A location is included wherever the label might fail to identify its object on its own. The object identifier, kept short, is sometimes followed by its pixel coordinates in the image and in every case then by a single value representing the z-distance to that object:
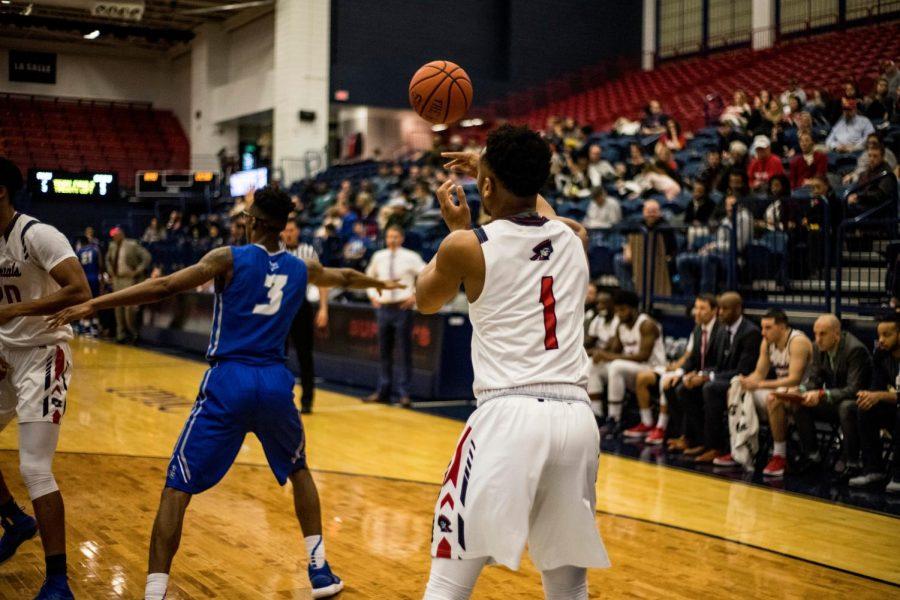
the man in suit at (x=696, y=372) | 8.27
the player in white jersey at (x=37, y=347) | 4.19
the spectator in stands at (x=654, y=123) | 16.51
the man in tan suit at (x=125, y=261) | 16.66
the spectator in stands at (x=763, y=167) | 10.94
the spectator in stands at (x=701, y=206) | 10.17
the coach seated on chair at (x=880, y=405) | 6.91
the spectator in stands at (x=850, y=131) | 12.26
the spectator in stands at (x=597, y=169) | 14.66
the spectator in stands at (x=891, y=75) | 13.38
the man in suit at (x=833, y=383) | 7.13
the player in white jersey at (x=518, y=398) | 2.78
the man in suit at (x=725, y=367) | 7.97
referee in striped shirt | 9.57
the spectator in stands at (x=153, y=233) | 20.72
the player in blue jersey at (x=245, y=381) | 3.91
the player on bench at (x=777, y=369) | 7.51
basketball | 4.53
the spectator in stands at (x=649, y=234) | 9.94
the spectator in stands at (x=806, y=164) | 10.84
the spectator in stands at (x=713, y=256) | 9.27
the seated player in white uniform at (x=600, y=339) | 9.33
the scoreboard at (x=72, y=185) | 16.11
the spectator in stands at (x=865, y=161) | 9.55
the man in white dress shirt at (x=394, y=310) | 10.31
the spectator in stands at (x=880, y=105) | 12.55
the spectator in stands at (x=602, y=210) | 12.12
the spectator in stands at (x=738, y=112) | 14.45
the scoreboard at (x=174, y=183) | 24.16
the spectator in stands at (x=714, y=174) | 11.06
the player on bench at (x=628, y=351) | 8.91
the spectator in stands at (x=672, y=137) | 15.69
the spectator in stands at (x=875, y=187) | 8.95
